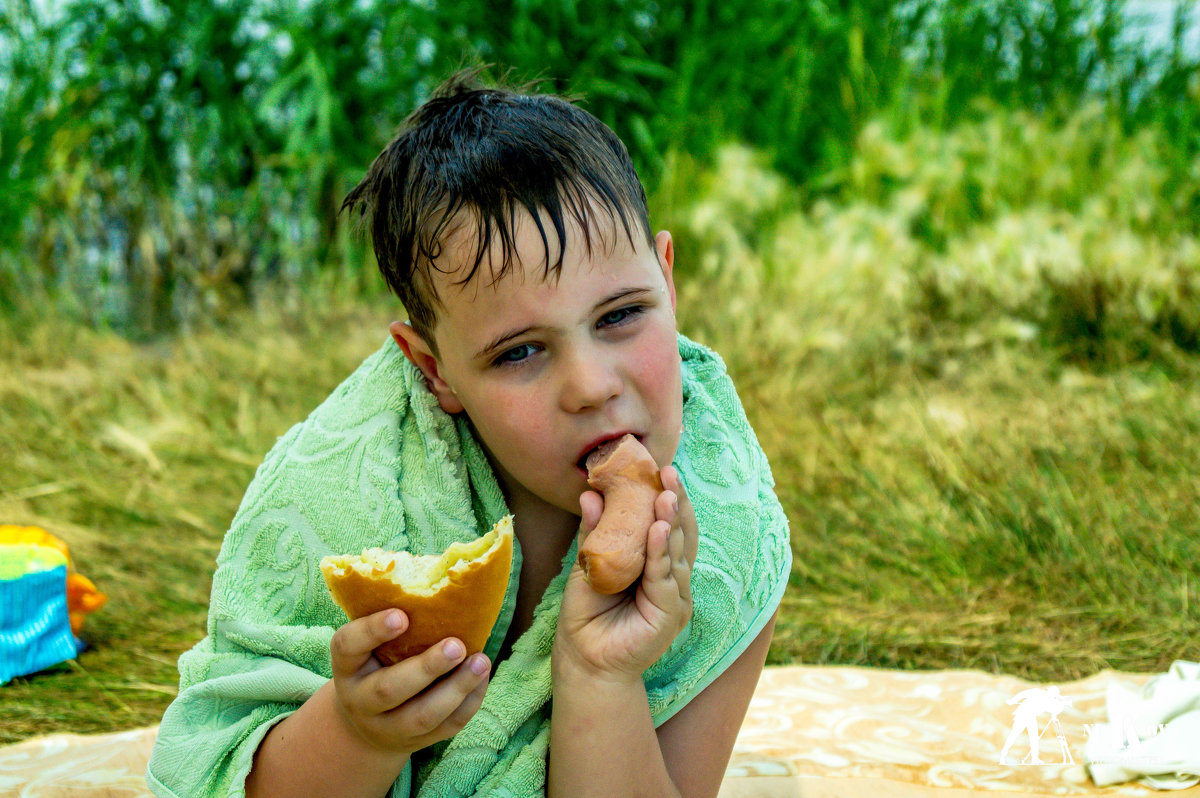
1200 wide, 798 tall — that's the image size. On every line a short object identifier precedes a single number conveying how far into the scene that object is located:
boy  1.10
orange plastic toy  1.51
